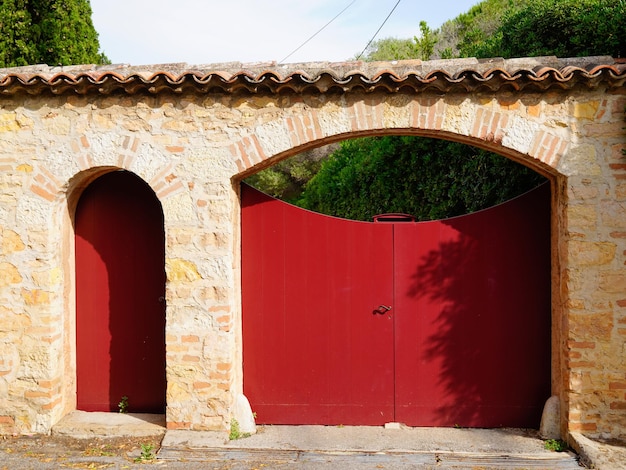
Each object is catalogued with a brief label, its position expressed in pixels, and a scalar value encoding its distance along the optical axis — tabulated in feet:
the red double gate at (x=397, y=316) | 16.47
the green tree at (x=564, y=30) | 18.88
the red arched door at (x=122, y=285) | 17.19
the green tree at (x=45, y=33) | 26.71
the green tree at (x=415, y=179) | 21.78
